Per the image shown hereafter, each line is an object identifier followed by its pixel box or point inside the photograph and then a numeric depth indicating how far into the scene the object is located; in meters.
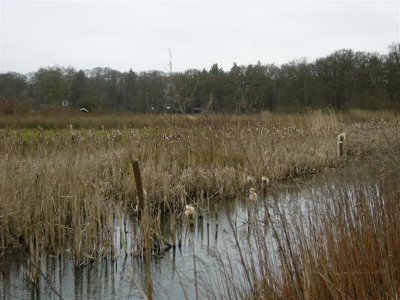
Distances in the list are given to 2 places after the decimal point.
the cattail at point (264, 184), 2.46
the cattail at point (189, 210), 2.81
